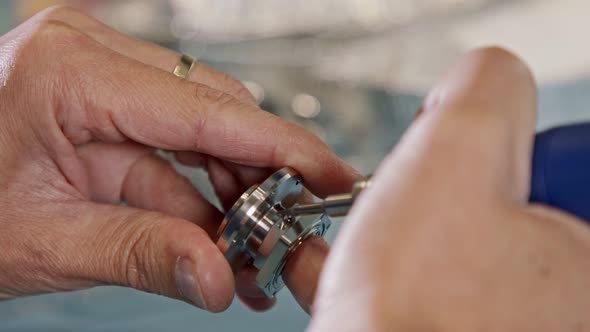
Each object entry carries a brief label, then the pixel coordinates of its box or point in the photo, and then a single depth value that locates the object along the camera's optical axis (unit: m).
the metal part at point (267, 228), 0.31
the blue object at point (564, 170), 0.25
